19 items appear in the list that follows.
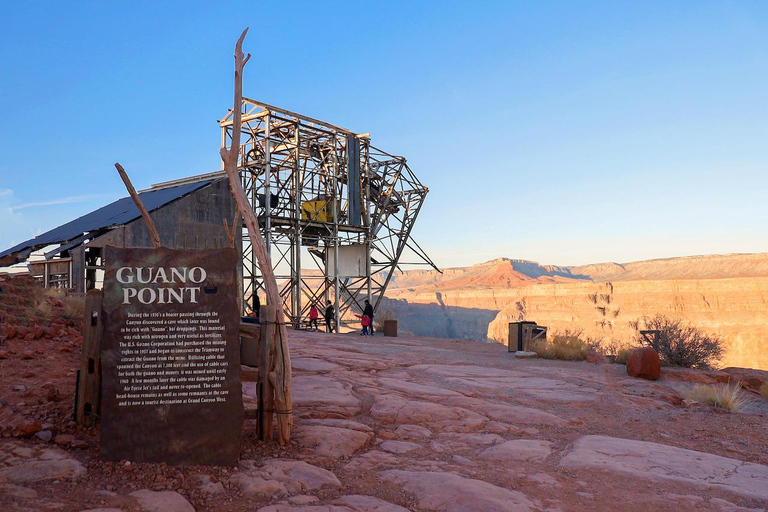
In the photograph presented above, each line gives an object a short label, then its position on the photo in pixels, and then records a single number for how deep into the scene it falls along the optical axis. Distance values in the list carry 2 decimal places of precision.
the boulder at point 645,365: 11.96
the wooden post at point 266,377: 5.70
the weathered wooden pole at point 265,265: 5.71
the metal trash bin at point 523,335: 17.06
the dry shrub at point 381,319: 26.65
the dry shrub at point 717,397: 8.92
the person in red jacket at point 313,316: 25.22
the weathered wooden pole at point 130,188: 7.73
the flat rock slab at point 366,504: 4.30
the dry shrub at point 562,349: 15.34
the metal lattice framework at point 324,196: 25.03
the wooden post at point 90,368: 5.73
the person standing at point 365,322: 23.09
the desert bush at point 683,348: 14.45
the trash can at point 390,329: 24.23
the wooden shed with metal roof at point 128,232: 19.36
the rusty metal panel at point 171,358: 5.05
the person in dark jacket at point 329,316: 25.22
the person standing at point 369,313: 23.47
